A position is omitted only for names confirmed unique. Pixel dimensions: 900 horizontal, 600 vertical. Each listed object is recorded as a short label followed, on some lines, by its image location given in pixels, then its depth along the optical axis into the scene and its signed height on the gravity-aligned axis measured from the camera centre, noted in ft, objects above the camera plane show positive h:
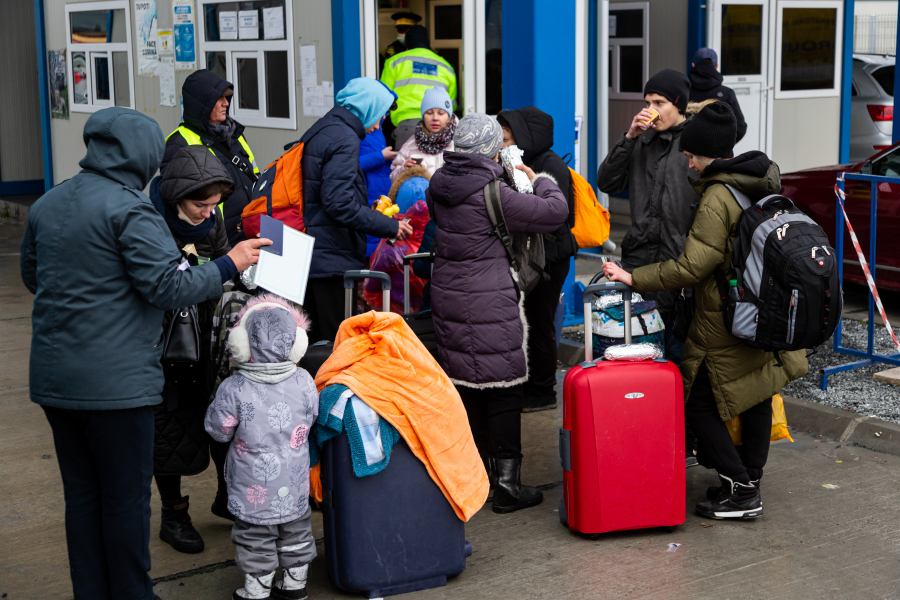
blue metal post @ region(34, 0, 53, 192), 47.19 +3.24
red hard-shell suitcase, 13.91 -4.09
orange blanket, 12.52 -3.01
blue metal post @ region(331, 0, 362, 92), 26.43 +2.82
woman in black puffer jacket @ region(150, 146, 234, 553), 13.10 -2.31
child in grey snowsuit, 12.01 -3.30
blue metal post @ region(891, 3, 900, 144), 27.07 +0.88
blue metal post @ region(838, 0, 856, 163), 38.96 +2.71
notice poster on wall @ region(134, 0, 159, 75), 36.29 +4.18
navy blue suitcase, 12.53 -4.68
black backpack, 13.41 -1.83
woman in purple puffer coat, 14.79 -1.77
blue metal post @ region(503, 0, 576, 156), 23.26 +1.99
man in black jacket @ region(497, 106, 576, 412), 17.75 -2.14
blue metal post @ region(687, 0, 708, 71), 34.99 +4.09
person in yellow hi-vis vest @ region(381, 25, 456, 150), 26.04 +1.78
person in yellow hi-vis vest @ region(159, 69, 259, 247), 19.11 +0.33
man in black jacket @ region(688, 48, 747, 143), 26.17 +1.63
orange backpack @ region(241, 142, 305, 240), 17.31 -0.74
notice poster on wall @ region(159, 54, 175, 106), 35.20 +2.48
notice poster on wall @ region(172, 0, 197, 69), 33.14 +3.86
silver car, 40.78 +1.39
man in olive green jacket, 14.37 -2.88
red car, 25.35 -1.62
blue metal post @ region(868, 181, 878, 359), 19.93 -1.81
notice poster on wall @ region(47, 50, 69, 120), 45.50 +3.06
